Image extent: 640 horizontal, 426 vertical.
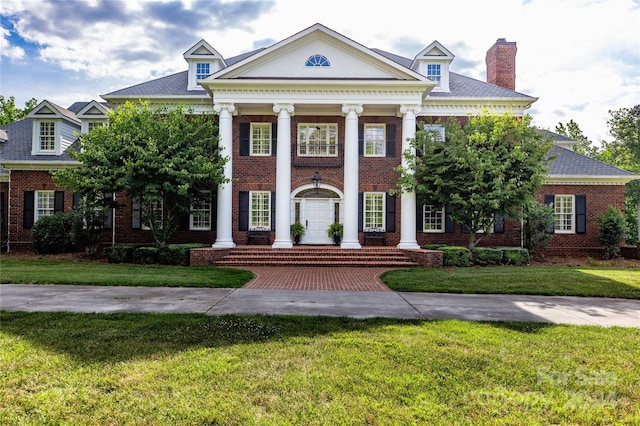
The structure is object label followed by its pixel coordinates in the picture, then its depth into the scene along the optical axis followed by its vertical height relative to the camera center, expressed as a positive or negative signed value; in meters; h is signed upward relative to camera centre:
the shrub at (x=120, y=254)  15.43 -1.46
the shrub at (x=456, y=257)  15.11 -1.43
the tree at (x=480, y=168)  15.05 +2.05
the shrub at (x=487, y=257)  15.52 -1.46
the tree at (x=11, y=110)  35.12 +9.49
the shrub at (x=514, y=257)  15.62 -1.46
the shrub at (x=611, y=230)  18.09 -0.41
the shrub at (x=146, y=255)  15.29 -1.48
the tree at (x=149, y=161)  14.68 +2.12
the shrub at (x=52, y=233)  17.39 -0.75
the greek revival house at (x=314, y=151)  17.30 +3.19
